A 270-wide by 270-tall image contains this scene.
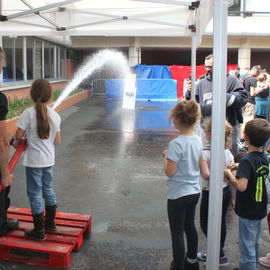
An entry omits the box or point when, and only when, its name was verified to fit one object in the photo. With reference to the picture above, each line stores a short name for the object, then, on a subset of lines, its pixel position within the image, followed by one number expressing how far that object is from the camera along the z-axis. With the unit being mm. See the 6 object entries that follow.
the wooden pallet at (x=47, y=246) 3248
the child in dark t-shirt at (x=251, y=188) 2834
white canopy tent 5676
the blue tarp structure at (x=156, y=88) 19766
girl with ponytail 3254
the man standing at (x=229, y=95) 4992
